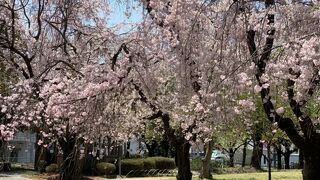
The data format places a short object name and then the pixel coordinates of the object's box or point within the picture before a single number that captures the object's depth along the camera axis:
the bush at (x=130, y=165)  33.25
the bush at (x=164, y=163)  36.25
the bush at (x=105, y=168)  31.19
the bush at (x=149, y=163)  34.84
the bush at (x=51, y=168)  30.71
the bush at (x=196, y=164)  39.14
